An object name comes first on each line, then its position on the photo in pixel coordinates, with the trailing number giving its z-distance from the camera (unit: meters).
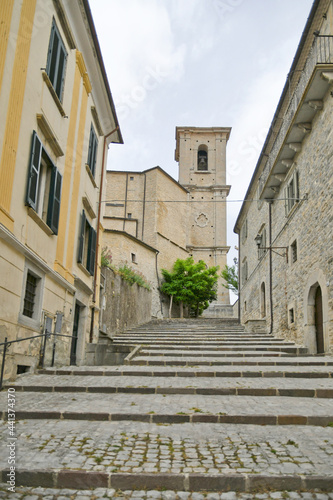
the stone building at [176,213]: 32.31
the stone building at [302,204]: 11.59
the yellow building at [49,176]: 7.31
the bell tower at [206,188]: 45.91
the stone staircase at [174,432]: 3.45
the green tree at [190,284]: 35.28
